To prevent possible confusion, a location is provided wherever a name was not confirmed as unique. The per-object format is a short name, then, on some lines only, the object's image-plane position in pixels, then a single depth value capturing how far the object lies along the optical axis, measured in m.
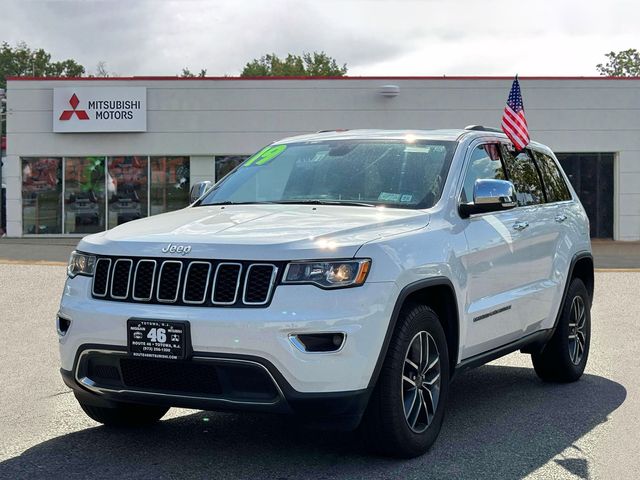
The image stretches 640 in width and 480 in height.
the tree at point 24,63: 90.06
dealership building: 28.20
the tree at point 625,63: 105.94
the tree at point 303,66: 87.25
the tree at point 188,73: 95.31
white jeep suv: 4.78
